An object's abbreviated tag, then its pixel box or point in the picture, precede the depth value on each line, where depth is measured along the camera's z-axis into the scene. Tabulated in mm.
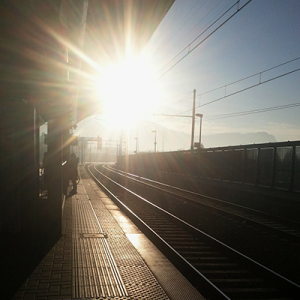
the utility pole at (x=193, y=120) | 32000
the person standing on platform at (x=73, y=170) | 17391
